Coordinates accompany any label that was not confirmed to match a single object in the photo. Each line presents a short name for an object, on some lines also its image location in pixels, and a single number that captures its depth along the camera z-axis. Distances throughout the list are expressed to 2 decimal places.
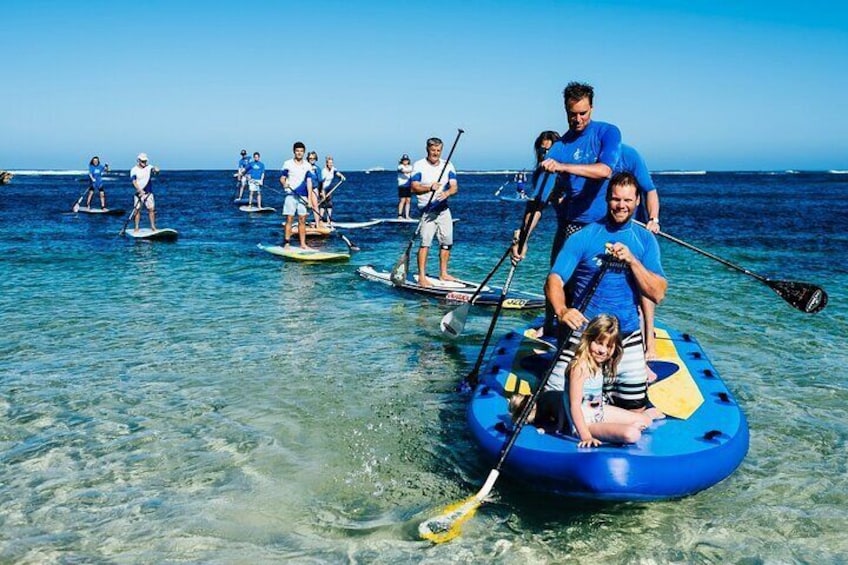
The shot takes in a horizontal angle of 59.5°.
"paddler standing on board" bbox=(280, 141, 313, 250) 16.09
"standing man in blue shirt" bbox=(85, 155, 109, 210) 28.36
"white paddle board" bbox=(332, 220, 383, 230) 24.50
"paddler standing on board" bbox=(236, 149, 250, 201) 29.97
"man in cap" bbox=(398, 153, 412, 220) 23.86
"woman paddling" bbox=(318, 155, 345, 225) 23.40
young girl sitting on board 4.77
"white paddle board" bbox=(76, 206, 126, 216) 28.26
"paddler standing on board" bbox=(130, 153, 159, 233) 19.66
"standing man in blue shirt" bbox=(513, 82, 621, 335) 6.09
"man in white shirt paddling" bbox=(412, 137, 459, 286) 11.68
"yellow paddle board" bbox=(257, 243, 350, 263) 16.22
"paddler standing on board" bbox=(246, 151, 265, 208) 28.25
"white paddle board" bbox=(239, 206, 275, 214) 30.06
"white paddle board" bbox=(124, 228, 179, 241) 20.34
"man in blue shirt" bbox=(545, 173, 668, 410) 5.13
